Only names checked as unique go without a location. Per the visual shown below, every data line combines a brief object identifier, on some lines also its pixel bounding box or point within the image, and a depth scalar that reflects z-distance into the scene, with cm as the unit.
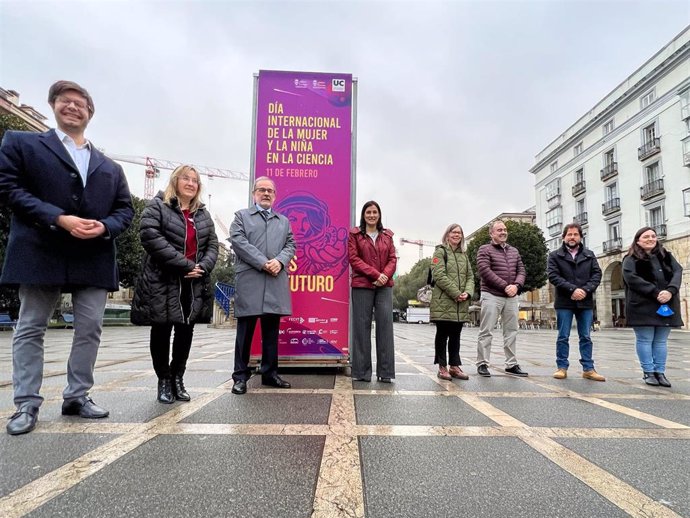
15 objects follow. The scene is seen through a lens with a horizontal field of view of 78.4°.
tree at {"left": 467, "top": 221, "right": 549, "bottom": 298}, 3491
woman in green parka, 491
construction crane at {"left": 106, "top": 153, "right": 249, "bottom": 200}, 9175
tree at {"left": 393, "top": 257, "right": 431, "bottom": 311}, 7000
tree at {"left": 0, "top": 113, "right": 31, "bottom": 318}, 1895
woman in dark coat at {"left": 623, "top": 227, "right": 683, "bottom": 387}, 472
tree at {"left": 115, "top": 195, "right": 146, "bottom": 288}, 2700
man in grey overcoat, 386
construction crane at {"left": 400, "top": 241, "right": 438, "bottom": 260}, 14525
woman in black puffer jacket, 331
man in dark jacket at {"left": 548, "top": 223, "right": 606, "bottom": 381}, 511
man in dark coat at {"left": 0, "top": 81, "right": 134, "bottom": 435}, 264
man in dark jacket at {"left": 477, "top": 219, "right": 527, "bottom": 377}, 530
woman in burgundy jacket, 447
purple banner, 491
